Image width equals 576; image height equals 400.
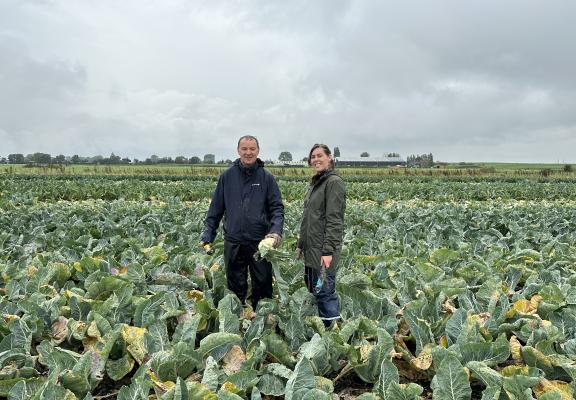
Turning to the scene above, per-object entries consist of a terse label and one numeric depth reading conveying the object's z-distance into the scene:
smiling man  4.23
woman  3.94
